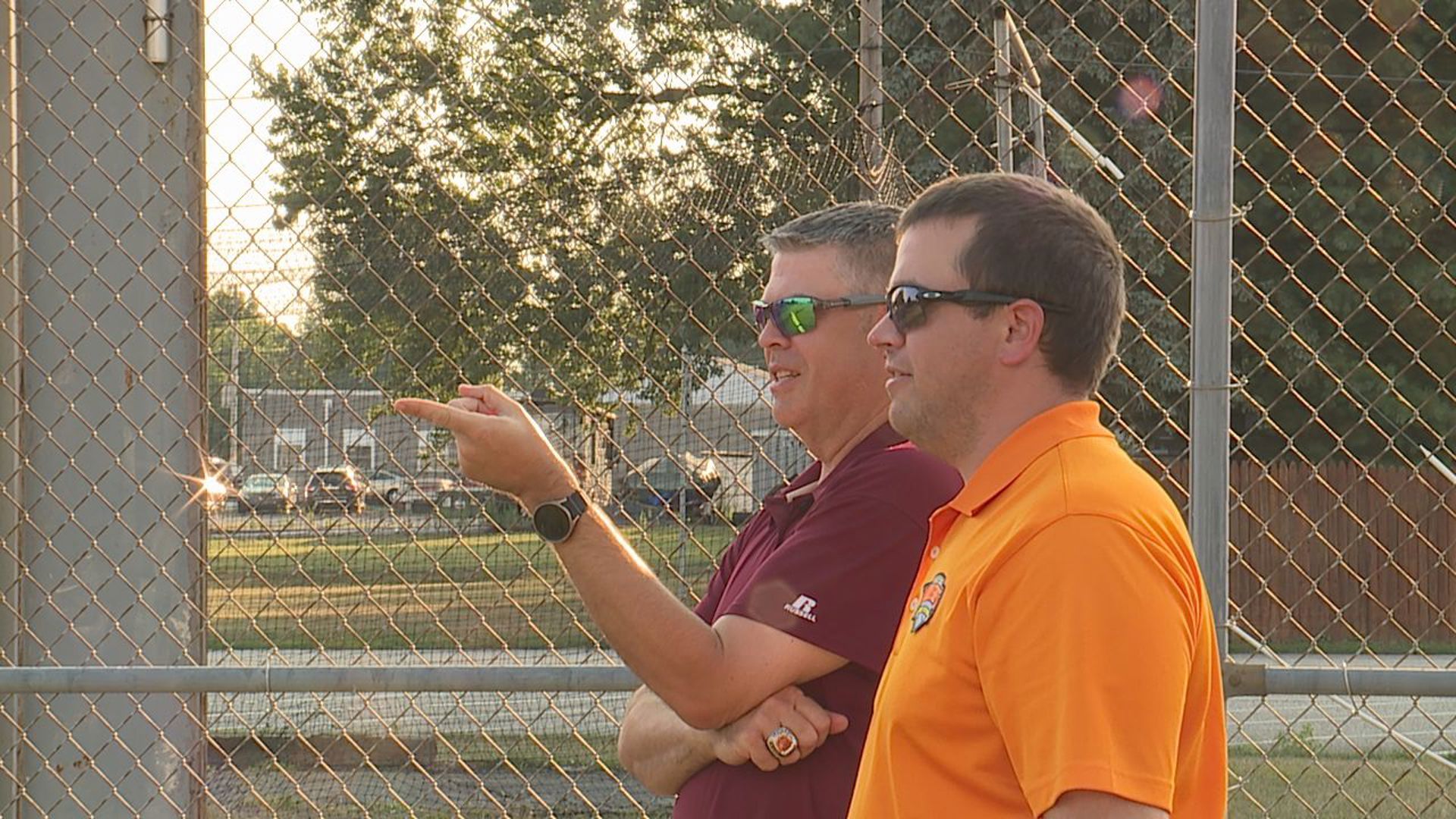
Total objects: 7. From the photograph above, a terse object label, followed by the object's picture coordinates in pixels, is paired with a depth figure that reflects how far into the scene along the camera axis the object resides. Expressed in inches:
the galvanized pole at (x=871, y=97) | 349.1
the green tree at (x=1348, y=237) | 1348.4
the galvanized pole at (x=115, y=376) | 310.2
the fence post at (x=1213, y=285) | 256.7
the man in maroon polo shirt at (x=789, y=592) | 190.5
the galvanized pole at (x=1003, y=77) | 379.2
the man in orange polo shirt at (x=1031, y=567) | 127.9
